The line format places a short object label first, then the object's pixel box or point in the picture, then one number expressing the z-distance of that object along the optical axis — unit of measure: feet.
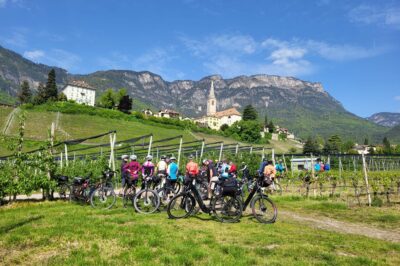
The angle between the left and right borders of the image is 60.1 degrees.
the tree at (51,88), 305.12
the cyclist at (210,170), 44.65
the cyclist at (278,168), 72.12
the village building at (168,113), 562.66
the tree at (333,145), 330.57
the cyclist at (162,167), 39.25
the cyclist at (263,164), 38.61
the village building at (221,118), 594.24
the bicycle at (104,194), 35.88
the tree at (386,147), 340.33
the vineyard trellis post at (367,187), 42.27
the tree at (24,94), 319.47
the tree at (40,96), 294.46
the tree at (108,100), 345.31
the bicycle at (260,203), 29.68
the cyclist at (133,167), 37.73
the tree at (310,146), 314.67
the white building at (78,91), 526.57
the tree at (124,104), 339.57
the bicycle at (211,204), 29.94
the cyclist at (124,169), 37.58
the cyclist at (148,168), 40.27
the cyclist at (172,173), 36.99
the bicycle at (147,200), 32.40
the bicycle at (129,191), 37.12
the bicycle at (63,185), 42.56
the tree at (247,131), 342.03
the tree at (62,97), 317.95
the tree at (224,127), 382.26
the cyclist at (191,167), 38.47
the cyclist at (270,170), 43.69
